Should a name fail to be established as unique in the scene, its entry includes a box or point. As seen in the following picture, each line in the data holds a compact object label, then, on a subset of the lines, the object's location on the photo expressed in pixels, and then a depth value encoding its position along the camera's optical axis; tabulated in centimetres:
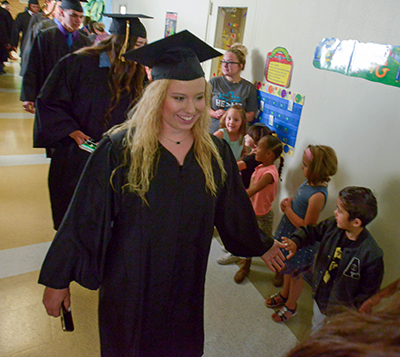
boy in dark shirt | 176
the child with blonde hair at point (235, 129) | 305
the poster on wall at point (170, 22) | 536
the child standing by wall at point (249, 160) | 284
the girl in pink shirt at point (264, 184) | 257
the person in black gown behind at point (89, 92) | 219
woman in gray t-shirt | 331
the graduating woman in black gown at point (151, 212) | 127
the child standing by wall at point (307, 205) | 225
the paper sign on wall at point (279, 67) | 298
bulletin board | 295
